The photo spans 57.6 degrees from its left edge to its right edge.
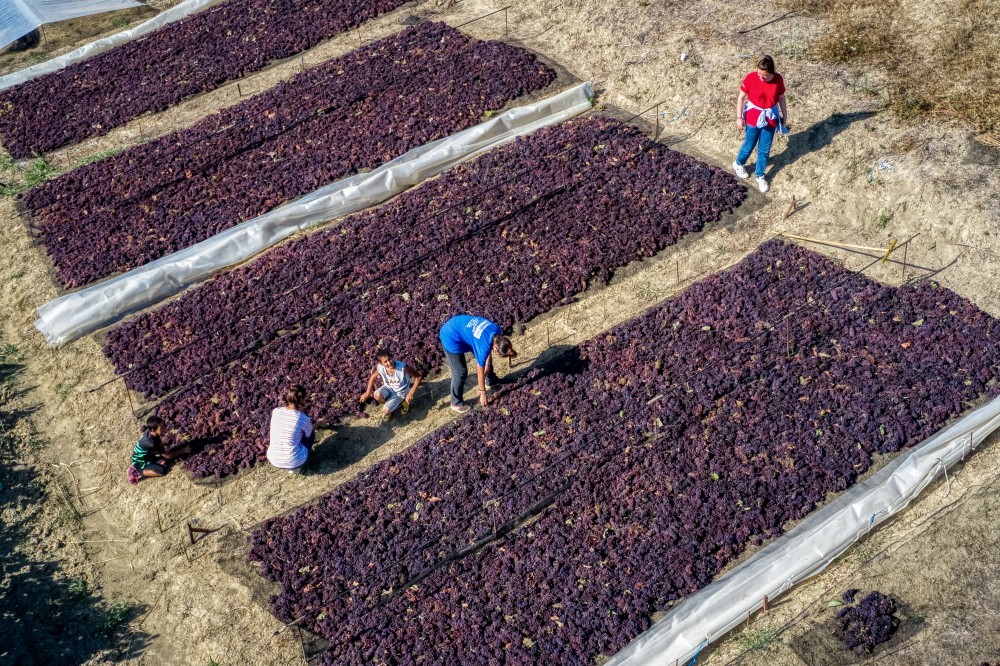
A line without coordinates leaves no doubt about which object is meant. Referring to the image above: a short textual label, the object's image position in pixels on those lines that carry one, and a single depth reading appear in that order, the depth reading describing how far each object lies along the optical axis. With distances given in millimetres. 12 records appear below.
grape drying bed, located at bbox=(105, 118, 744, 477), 11750
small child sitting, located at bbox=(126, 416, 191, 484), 10609
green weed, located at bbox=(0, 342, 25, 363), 12859
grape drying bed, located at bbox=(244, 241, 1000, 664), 8984
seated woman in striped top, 10281
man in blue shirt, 10352
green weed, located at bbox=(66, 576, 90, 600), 9789
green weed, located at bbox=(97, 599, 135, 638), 9438
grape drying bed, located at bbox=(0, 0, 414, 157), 17469
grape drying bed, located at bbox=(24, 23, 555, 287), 14453
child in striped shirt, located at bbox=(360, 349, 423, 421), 10867
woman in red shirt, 12547
